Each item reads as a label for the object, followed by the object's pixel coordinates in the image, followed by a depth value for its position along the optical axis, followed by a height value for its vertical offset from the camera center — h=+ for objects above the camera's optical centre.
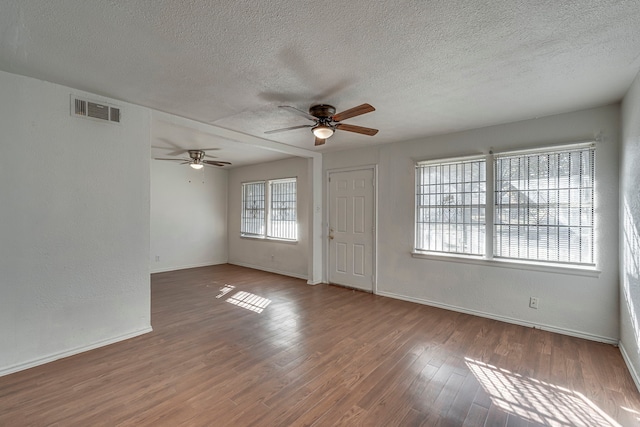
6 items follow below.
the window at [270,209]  6.37 +0.09
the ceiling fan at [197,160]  5.35 +1.03
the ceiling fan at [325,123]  2.94 +0.94
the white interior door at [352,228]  4.95 -0.27
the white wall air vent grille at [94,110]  2.71 +1.00
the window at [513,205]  3.20 +0.12
